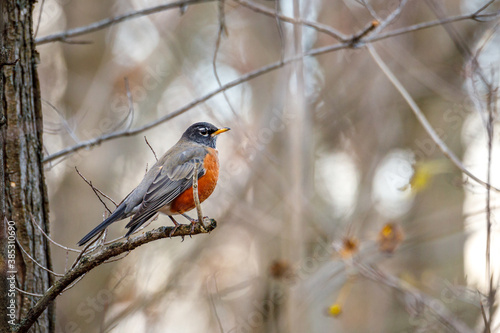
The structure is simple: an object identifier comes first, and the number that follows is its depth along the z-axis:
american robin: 6.87
